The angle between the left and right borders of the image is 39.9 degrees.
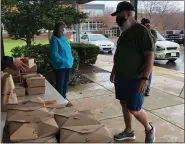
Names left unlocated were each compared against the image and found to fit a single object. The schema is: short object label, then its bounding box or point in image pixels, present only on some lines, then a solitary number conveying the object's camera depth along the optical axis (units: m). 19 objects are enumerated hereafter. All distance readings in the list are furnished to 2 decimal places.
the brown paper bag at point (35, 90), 3.72
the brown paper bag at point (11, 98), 2.62
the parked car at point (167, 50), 11.03
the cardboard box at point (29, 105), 2.37
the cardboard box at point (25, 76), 3.81
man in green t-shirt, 2.88
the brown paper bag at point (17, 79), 3.91
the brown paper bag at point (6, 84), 2.44
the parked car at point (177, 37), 17.46
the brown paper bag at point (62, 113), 2.22
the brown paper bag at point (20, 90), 3.58
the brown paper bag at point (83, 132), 1.95
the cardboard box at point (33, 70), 4.26
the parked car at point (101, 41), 16.19
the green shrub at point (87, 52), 9.54
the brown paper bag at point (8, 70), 2.68
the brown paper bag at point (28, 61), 3.02
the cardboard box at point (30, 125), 1.98
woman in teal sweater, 4.45
